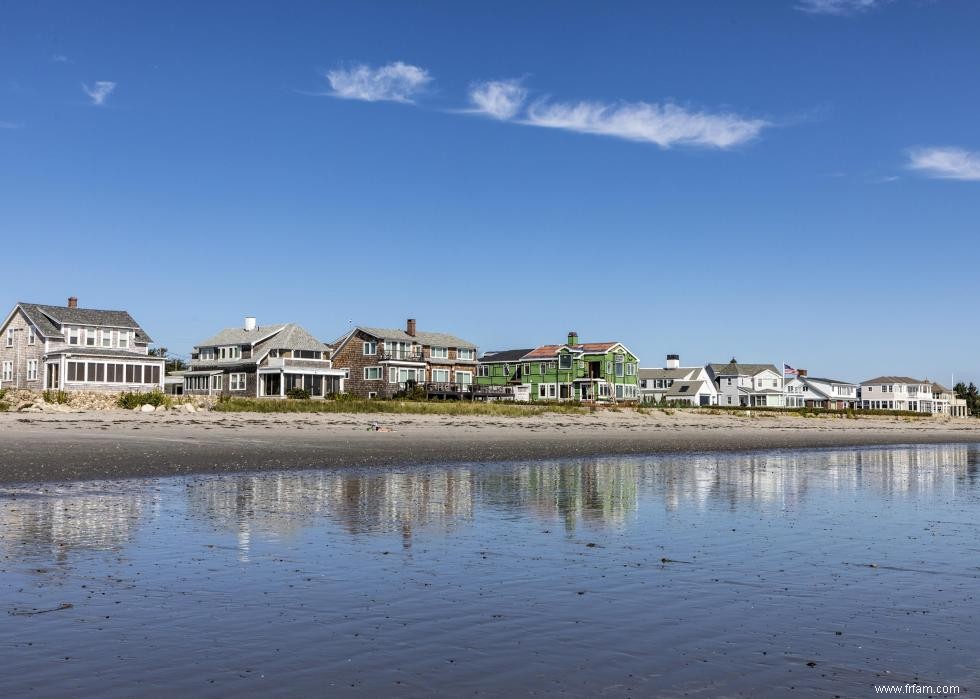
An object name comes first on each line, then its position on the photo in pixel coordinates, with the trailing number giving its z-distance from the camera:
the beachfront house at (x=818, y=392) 136.62
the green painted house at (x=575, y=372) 99.06
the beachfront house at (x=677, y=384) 122.25
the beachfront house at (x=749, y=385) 129.25
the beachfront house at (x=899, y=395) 143.00
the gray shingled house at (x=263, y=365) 76.62
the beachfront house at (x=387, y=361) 85.75
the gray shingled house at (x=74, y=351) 63.44
